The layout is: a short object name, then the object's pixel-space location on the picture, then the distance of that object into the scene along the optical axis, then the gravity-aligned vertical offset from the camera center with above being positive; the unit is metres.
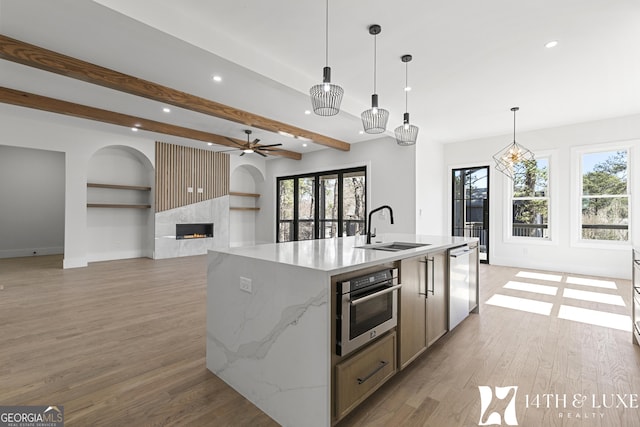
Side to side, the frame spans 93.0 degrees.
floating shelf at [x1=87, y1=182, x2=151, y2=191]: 6.79 +0.66
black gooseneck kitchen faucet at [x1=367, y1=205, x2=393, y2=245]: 2.80 -0.20
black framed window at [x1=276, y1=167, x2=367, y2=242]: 7.72 +0.30
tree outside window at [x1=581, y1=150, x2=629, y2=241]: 5.50 +0.38
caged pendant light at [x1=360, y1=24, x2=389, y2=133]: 2.93 +1.03
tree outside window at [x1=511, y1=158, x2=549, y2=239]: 6.29 +0.36
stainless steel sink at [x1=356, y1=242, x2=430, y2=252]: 2.69 -0.27
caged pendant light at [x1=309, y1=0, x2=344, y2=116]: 2.55 +1.07
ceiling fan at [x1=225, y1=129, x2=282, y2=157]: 6.48 +1.48
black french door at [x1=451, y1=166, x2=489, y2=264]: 7.01 +0.28
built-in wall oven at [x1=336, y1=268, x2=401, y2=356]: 1.58 -0.54
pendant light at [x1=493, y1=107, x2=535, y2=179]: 5.44 +1.17
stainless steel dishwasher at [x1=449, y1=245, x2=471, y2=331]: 2.84 -0.68
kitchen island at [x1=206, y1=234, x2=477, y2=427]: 1.54 -0.63
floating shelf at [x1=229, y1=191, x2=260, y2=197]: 9.18 +0.66
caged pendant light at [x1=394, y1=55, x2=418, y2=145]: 3.48 +1.01
